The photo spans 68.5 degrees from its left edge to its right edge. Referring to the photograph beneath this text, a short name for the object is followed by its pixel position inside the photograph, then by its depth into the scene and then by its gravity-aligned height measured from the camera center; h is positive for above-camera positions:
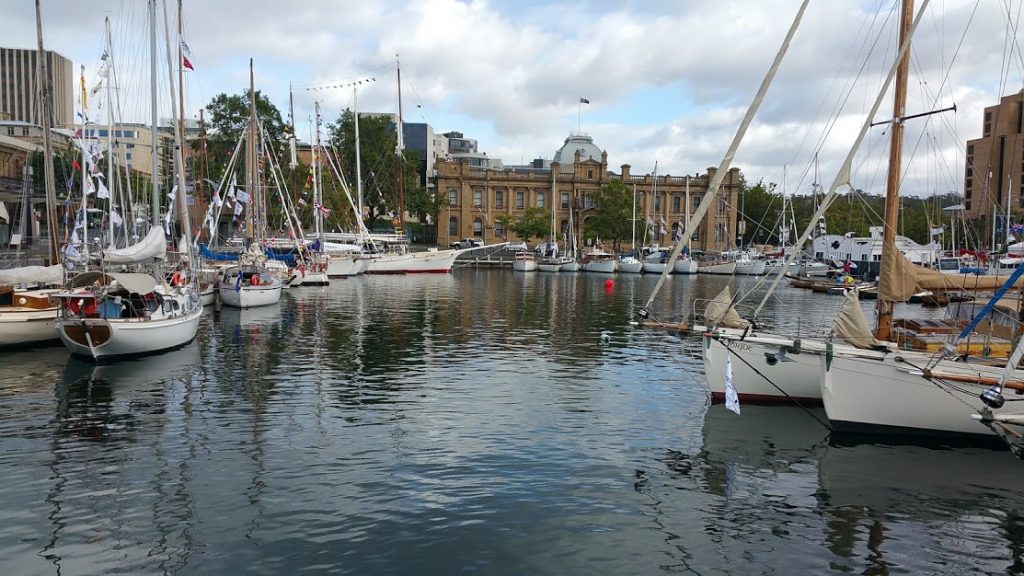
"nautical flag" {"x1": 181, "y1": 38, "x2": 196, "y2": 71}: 35.75 +8.59
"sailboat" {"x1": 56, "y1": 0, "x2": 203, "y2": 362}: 26.25 -2.55
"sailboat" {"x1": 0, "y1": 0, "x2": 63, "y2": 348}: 28.47 -2.39
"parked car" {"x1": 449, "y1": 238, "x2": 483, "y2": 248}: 124.19 -0.29
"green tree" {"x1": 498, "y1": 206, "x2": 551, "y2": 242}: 125.19 +2.90
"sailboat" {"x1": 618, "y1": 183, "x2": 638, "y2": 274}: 98.69 -3.07
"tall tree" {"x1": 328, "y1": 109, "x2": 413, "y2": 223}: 107.94 +12.19
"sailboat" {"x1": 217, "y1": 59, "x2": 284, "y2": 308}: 45.69 -2.39
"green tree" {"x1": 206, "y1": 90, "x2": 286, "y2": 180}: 96.19 +15.52
